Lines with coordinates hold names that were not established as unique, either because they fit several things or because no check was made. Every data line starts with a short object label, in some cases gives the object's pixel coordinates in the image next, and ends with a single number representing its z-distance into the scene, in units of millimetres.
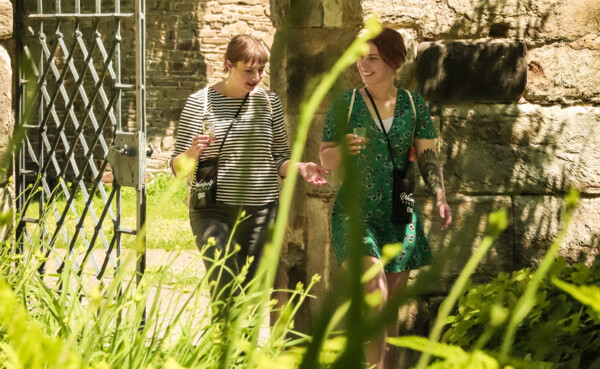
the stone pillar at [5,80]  7484
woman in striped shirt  8234
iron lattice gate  8617
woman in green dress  7488
